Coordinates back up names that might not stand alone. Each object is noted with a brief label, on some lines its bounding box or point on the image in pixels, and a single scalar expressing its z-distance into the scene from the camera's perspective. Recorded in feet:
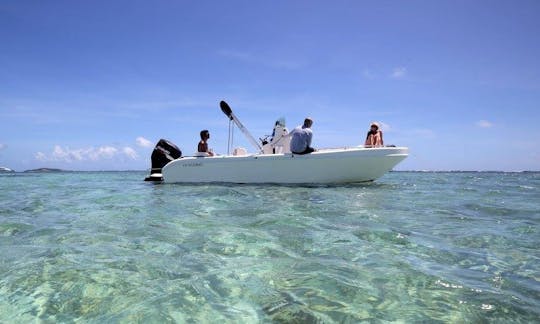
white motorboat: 43.42
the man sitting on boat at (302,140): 43.62
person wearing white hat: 46.47
